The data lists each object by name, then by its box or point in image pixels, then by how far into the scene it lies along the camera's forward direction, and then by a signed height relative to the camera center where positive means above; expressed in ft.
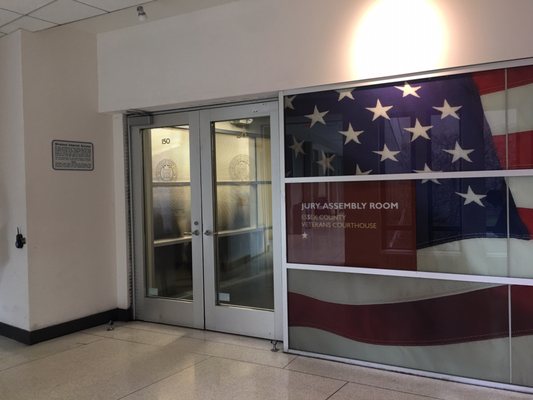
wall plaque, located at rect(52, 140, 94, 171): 15.33 +1.28
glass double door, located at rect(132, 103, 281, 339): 14.71 -0.91
